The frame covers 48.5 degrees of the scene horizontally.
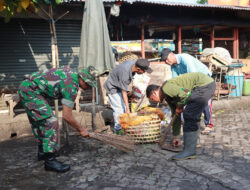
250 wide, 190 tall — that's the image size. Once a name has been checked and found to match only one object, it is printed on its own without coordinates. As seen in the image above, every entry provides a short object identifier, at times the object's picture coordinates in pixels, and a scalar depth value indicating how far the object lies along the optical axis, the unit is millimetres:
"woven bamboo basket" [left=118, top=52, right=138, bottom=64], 6977
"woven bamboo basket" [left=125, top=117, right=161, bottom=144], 4957
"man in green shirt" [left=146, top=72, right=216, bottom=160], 4117
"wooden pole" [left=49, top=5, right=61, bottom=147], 5363
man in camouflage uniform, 3607
